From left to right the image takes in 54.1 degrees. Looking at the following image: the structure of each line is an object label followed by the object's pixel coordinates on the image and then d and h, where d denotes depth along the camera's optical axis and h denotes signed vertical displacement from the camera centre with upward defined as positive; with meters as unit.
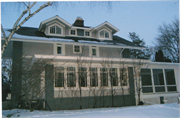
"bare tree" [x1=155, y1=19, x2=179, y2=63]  27.13 +6.03
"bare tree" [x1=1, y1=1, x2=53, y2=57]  5.93 +2.53
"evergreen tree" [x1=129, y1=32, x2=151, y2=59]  30.33 +4.78
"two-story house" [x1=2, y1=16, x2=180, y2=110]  9.49 +0.54
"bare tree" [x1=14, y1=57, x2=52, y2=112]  8.72 +0.05
